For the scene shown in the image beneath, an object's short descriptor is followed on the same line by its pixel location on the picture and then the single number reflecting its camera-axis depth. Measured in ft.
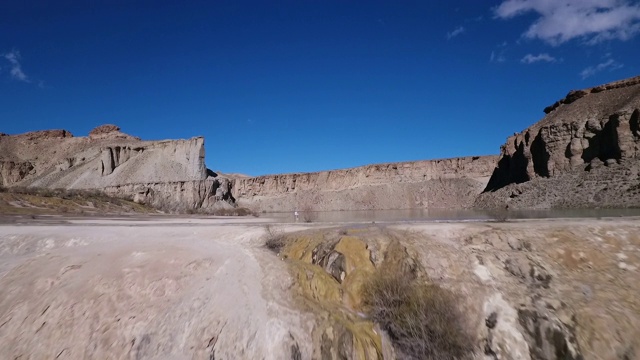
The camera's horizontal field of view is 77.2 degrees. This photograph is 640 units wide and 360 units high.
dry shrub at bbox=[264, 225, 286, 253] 38.07
